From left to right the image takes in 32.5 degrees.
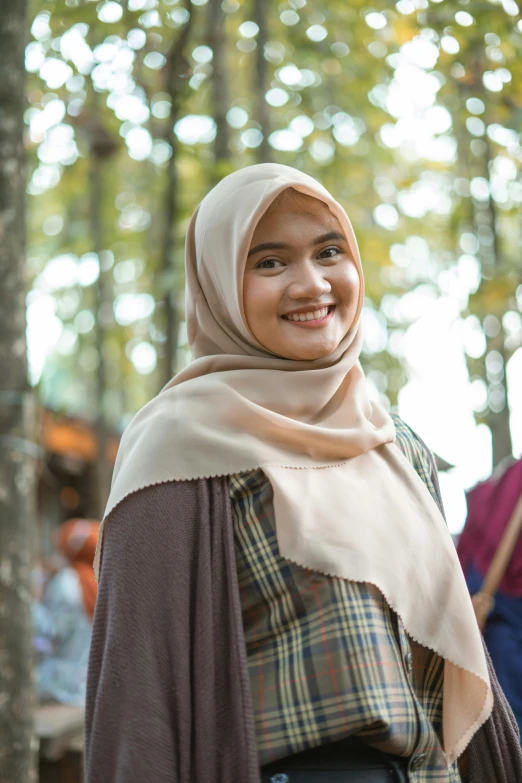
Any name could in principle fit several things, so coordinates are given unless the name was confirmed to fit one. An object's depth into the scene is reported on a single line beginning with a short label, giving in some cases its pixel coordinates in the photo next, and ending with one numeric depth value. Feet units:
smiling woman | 5.34
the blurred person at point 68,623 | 22.02
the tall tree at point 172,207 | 16.09
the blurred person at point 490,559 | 9.52
